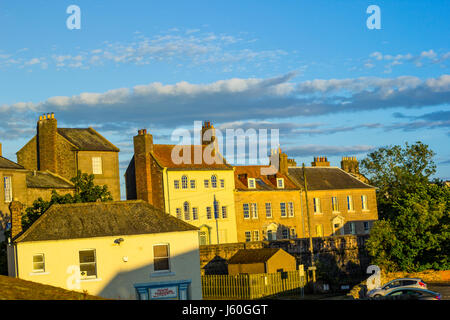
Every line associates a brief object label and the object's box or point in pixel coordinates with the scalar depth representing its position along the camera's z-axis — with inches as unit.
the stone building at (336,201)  2923.2
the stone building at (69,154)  2444.6
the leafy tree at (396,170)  3472.0
